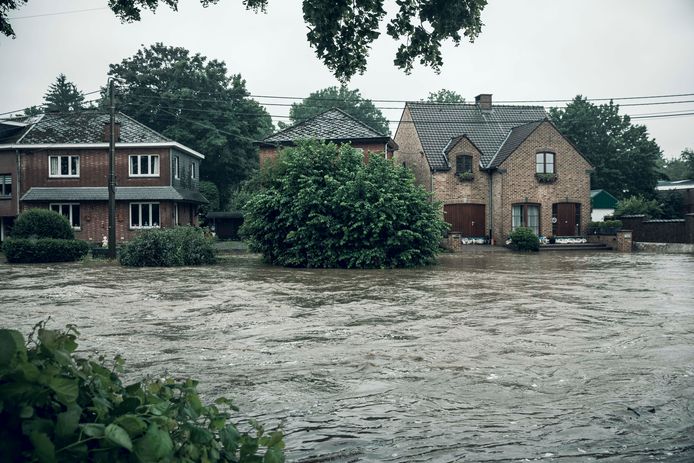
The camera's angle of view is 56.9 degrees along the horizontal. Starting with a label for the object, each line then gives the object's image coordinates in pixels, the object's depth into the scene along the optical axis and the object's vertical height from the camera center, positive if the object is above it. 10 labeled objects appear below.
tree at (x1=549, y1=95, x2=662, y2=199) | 53.97 +7.09
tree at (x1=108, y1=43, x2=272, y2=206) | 53.78 +10.27
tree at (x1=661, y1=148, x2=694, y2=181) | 89.94 +9.39
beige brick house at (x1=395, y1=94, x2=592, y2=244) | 38.66 +2.67
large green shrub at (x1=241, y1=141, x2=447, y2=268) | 23.77 +0.53
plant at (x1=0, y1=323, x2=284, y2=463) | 1.93 -0.62
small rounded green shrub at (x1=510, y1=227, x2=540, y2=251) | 35.09 -0.77
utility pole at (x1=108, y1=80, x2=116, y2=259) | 27.86 +1.56
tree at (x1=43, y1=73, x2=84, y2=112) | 79.56 +16.77
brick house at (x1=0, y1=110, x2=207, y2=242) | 38.75 +3.08
